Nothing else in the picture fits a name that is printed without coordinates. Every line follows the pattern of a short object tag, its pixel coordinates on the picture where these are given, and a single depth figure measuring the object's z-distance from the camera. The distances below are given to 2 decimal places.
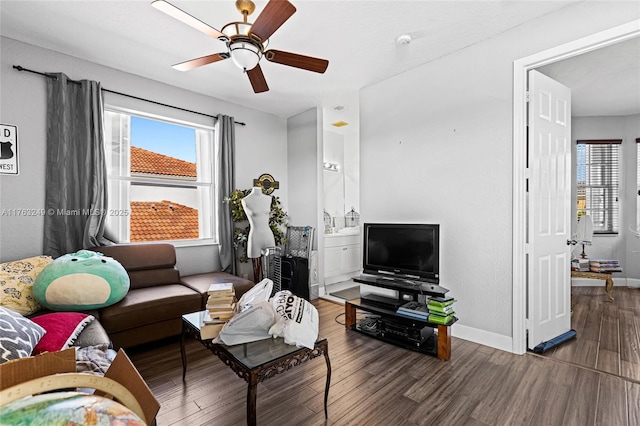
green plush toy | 2.23
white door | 2.51
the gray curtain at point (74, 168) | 2.79
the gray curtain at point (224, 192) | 3.87
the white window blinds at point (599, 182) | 4.73
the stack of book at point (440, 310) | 2.42
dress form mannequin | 3.58
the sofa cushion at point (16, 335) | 1.28
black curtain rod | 2.64
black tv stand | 2.41
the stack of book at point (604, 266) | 3.90
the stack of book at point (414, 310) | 2.56
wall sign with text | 2.59
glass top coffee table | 1.40
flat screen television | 2.74
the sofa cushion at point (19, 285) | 2.12
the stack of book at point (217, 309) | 1.75
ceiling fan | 1.62
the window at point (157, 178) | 3.29
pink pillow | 1.56
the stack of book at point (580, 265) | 3.92
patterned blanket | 1.41
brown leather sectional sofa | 2.43
